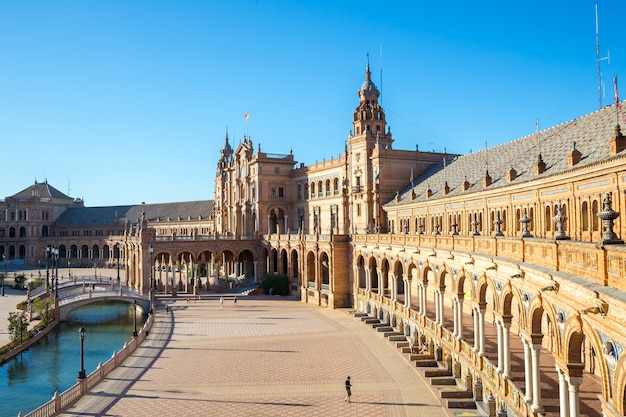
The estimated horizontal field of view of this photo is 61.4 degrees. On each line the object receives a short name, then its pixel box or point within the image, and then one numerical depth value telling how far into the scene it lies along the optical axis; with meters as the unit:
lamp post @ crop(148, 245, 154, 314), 60.21
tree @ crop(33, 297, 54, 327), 54.01
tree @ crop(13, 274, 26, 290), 82.81
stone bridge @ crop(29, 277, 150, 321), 57.81
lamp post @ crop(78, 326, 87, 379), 29.73
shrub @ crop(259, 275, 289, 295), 67.44
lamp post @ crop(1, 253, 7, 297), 98.44
